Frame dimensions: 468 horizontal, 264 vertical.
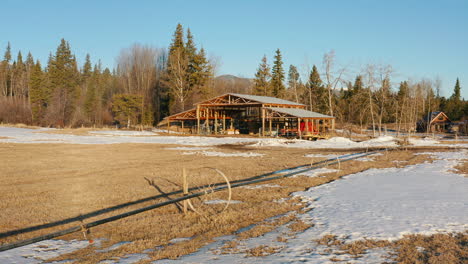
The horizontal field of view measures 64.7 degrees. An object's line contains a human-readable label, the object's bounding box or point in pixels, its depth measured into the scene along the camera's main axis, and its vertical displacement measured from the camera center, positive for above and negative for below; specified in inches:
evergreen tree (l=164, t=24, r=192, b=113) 2285.9 +291.4
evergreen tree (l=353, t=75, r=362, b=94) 2954.2 +308.2
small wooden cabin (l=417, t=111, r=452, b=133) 2634.6 +5.0
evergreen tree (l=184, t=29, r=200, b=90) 2407.7 +428.7
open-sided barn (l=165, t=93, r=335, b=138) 1586.6 +43.1
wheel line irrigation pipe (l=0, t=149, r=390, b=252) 228.6 -70.7
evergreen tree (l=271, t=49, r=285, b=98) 2701.8 +361.3
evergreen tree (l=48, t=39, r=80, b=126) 2406.6 +330.0
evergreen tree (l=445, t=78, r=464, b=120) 2838.1 +115.1
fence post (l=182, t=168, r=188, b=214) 324.8 -59.1
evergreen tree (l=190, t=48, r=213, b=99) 2378.2 +339.8
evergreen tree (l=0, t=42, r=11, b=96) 3049.7 +421.2
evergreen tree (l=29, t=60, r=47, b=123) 2579.2 +228.0
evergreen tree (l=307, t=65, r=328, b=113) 2613.2 +238.4
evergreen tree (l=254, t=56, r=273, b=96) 2629.9 +326.1
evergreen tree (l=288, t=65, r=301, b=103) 2652.3 +362.1
